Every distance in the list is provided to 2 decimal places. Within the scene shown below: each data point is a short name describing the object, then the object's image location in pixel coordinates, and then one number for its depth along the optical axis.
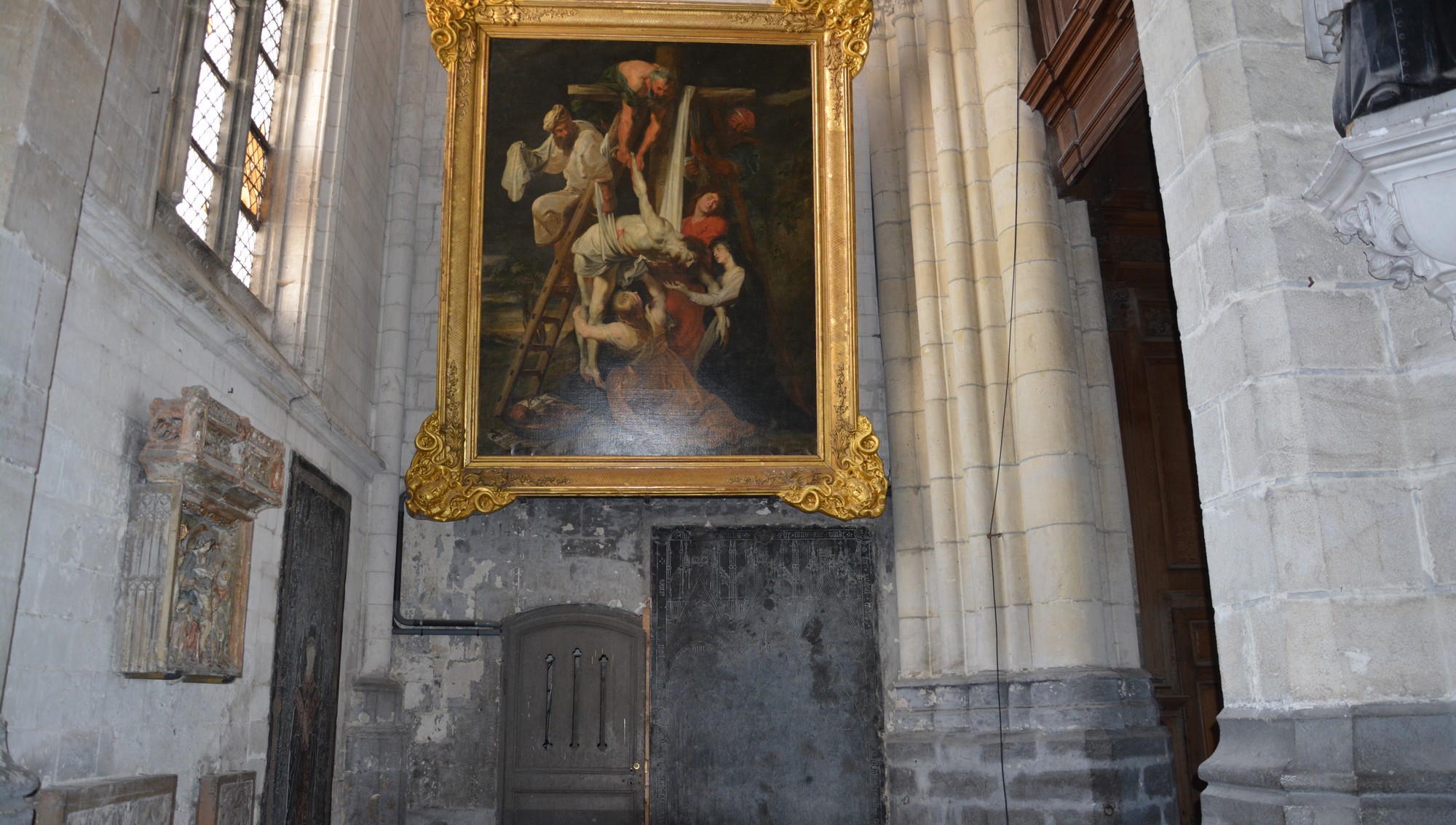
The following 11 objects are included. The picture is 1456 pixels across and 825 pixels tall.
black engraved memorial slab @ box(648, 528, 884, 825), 7.71
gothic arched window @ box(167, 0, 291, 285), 5.10
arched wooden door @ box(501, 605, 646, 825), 7.62
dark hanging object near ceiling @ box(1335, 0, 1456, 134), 2.86
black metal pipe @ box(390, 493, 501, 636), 7.79
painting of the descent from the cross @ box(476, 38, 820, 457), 7.82
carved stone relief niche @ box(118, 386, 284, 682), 4.27
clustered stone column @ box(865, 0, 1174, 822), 6.04
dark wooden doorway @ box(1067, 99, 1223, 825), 6.92
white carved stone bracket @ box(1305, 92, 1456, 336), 2.78
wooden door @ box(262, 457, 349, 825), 5.88
